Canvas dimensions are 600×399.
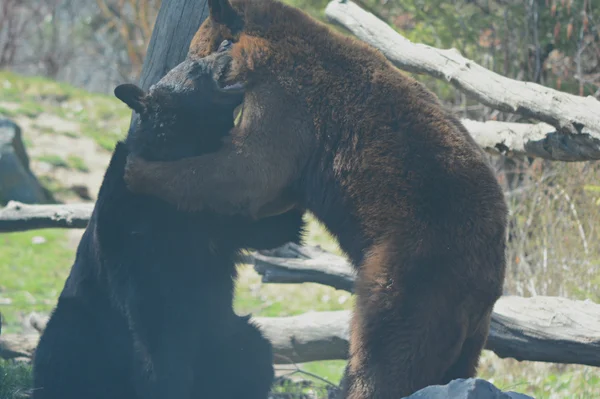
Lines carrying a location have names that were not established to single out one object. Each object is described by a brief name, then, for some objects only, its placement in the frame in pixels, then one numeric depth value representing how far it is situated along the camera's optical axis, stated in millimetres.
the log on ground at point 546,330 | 9820
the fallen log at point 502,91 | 9648
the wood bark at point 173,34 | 10172
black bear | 8531
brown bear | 7227
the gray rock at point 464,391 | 6203
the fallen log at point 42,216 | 13430
